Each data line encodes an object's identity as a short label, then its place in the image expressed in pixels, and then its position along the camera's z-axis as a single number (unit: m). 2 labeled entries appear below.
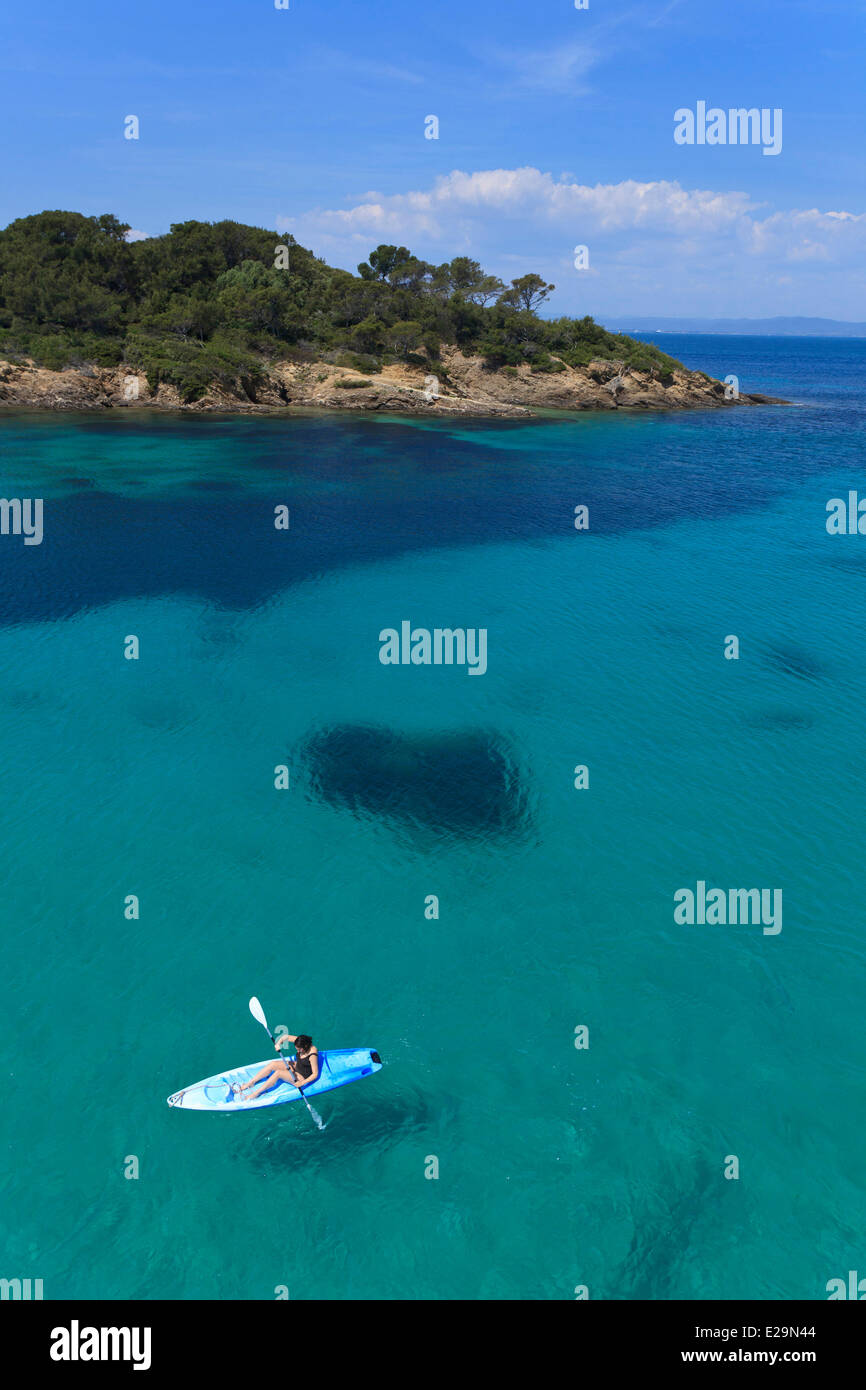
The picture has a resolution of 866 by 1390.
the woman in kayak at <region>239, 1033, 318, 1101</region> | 16.48
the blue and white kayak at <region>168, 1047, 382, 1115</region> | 16.44
